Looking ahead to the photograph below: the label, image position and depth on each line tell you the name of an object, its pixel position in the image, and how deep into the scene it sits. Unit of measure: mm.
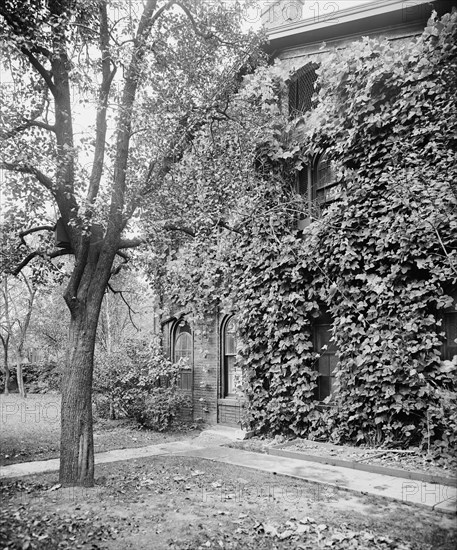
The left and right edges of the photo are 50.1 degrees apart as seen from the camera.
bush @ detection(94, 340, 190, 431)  13633
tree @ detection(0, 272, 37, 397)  23916
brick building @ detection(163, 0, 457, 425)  10766
